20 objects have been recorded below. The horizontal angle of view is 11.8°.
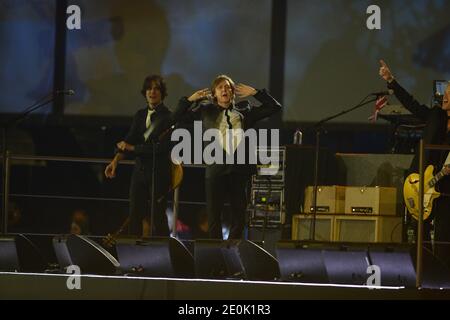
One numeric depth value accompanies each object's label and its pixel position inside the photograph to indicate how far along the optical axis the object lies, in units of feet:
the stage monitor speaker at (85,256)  41.60
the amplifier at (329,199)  49.10
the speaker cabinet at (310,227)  48.91
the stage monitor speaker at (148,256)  41.06
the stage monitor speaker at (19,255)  42.74
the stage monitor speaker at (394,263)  37.87
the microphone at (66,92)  47.27
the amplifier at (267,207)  50.10
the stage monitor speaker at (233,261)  40.92
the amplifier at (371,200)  48.01
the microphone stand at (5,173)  46.45
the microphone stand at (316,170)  46.46
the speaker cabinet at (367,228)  47.45
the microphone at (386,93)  44.40
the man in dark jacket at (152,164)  47.00
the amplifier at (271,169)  50.00
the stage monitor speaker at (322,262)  38.46
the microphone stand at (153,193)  46.34
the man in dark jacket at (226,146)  44.70
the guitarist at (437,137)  41.49
